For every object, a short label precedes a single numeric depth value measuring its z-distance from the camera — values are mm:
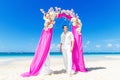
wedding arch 3586
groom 3468
